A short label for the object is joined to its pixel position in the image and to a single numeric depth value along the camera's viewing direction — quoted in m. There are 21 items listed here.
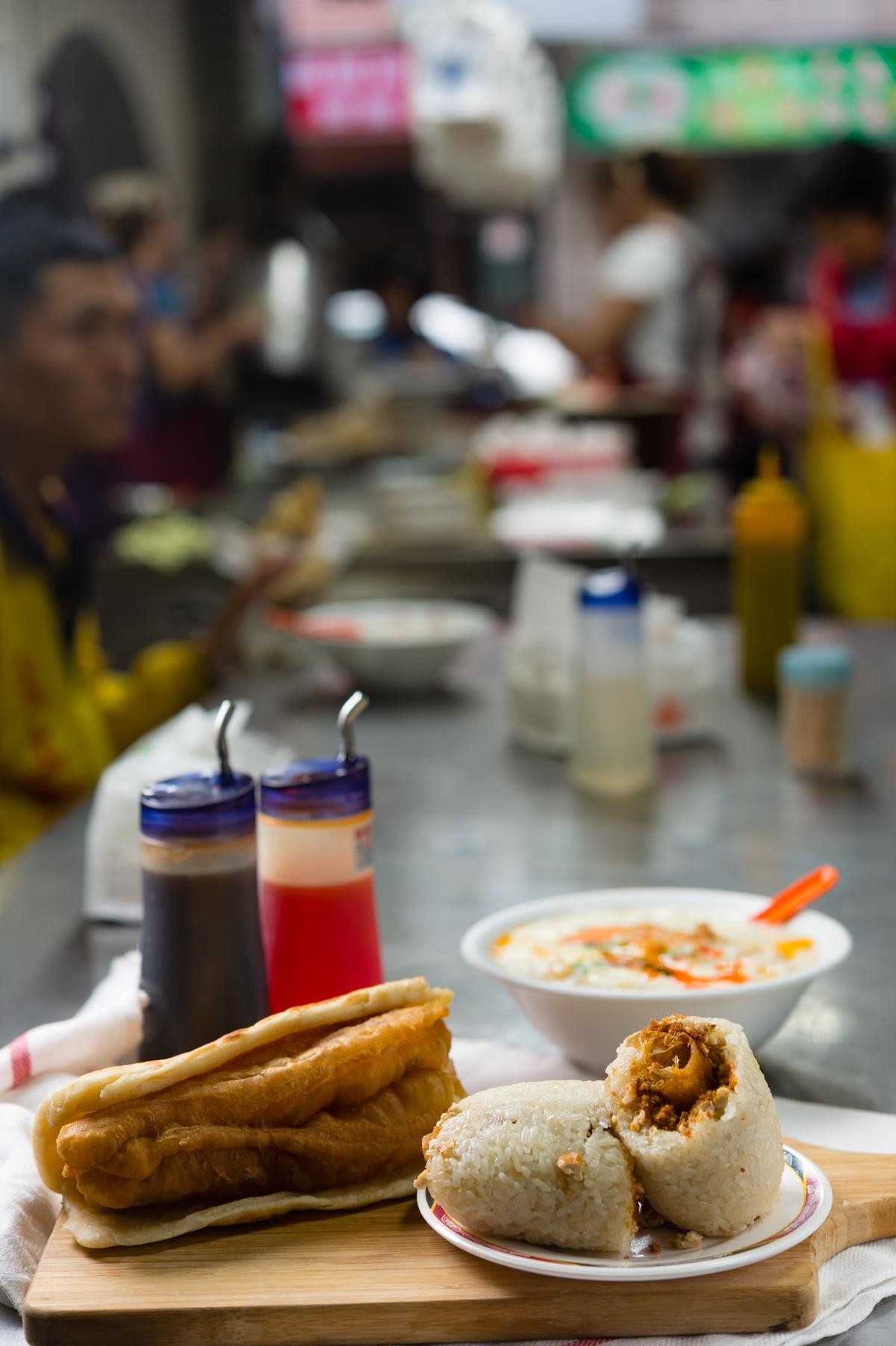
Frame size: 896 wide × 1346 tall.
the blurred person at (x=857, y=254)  4.99
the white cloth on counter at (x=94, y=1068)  0.92
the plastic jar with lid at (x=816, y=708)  2.17
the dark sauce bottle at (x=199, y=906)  1.16
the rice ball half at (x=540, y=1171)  0.88
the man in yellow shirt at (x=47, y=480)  2.75
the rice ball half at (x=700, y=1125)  0.88
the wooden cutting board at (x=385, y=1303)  0.87
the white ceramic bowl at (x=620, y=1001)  1.16
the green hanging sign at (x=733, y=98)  9.13
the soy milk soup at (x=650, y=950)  1.23
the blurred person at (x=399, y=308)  9.36
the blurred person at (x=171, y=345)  5.76
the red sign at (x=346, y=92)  7.50
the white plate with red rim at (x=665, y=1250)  0.87
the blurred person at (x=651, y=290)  6.40
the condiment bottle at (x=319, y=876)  1.22
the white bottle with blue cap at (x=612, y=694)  2.07
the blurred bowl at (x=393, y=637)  2.77
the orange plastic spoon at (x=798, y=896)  1.33
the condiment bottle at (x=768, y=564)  2.53
